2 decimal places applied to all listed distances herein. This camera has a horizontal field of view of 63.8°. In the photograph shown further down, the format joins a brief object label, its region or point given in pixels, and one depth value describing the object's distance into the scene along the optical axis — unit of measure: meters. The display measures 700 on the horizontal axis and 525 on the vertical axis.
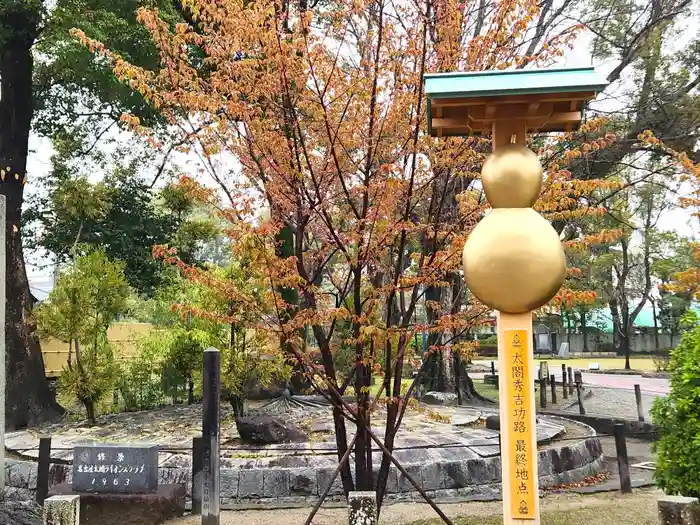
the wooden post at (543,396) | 18.45
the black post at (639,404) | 14.95
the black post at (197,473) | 7.51
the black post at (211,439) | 7.07
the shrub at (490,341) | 45.48
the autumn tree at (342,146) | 5.84
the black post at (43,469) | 7.85
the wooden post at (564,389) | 20.75
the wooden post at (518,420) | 4.23
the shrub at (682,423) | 5.57
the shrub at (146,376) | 13.90
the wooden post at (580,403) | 16.11
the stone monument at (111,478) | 7.40
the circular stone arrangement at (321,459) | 8.80
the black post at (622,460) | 8.67
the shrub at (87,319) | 12.46
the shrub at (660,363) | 28.91
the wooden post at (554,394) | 19.48
